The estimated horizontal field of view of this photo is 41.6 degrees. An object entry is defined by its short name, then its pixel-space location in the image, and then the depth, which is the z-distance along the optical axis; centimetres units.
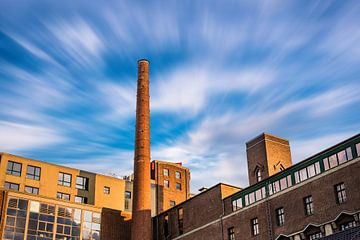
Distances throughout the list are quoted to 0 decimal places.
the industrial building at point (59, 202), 4575
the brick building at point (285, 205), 3331
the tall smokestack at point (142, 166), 5116
